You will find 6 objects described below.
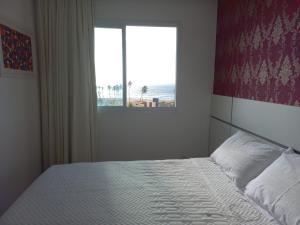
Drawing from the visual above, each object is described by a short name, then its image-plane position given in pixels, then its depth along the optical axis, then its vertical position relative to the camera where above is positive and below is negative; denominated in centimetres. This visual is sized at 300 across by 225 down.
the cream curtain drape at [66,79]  286 +11
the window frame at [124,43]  308 +61
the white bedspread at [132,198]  129 -71
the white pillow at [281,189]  120 -57
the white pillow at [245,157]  168 -53
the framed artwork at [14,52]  210 +35
